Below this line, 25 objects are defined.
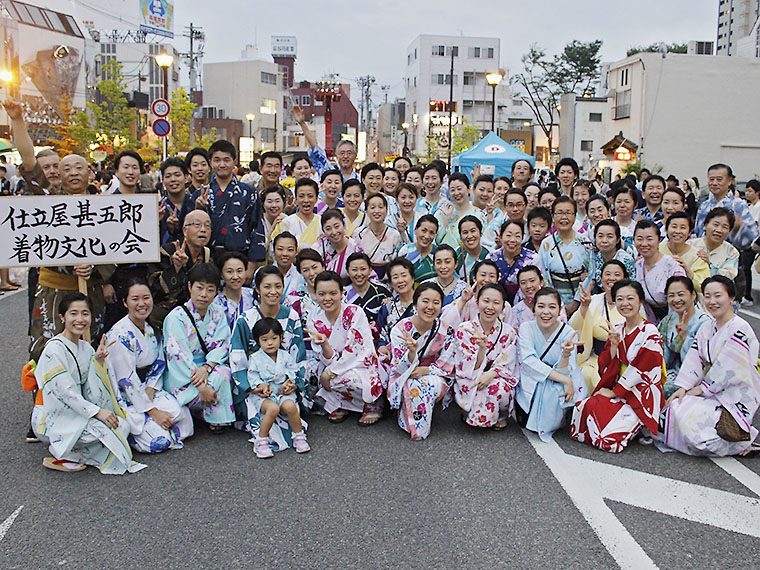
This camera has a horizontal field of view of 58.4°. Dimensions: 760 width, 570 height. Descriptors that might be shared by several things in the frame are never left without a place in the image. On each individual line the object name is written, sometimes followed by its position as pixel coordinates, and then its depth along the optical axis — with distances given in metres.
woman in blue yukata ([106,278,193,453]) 4.60
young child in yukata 4.66
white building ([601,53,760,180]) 30.08
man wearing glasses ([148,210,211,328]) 5.46
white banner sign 4.72
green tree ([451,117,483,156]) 35.41
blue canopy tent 18.94
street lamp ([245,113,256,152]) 47.84
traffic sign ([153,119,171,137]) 14.08
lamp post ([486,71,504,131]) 19.28
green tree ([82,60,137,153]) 29.80
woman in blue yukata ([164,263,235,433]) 4.88
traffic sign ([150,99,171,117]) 14.07
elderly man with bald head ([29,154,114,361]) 4.98
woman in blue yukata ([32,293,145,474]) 4.24
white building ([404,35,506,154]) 58.16
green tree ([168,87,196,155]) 29.09
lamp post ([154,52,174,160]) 16.44
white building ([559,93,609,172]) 39.41
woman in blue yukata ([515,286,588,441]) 4.94
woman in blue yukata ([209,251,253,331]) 5.20
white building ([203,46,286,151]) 54.31
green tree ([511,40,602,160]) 45.62
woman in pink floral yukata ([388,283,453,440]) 4.94
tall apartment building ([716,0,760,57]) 45.62
